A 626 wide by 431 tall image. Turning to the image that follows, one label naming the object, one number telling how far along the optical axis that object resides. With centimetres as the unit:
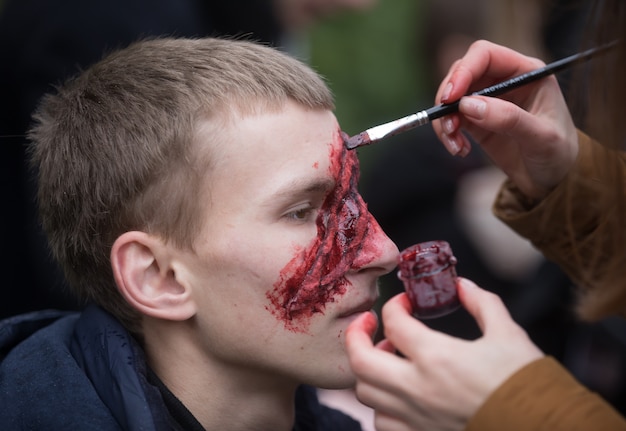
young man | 86
